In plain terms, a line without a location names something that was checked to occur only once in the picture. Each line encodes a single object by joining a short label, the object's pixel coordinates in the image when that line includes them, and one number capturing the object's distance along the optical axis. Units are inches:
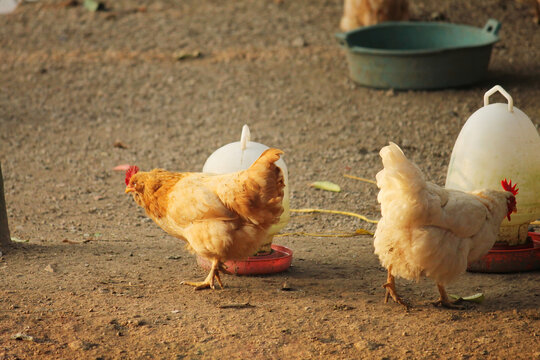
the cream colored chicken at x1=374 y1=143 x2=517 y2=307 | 269.1
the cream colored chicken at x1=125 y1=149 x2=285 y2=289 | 286.4
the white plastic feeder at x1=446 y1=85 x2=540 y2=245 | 319.6
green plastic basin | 614.5
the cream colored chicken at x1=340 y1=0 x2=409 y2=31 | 738.8
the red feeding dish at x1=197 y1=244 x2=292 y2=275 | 327.3
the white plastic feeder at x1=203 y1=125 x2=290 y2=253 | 325.1
